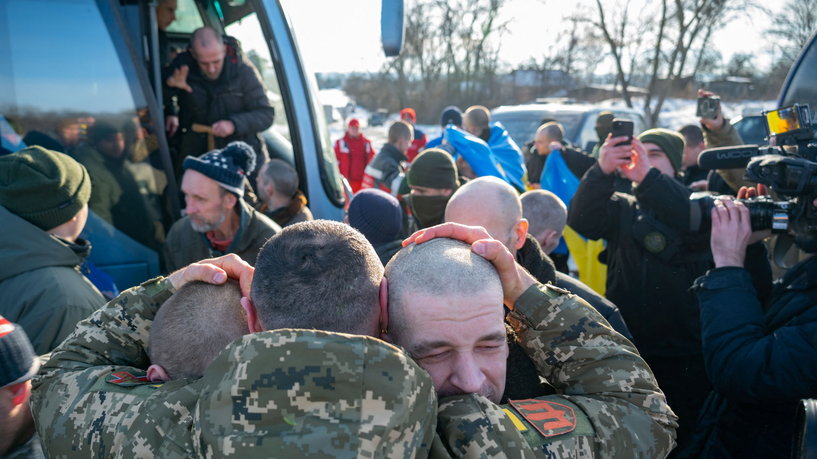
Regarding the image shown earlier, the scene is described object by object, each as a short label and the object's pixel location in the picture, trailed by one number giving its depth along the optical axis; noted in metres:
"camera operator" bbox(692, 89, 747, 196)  4.23
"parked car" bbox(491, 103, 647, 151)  9.47
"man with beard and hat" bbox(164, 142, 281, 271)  3.32
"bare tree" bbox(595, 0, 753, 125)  19.48
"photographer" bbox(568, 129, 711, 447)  3.10
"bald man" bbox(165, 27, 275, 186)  4.22
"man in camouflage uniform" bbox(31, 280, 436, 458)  1.02
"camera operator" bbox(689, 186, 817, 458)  1.97
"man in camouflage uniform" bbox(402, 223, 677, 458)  1.20
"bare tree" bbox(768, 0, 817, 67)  20.52
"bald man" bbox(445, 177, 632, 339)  2.28
